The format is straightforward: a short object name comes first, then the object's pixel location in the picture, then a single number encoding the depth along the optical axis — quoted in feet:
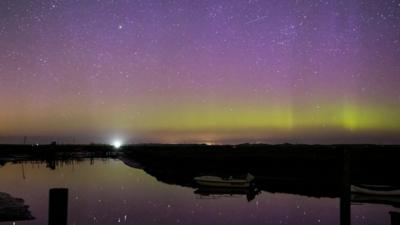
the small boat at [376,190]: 91.61
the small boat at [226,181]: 114.83
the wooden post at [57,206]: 30.30
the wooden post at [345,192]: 45.73
